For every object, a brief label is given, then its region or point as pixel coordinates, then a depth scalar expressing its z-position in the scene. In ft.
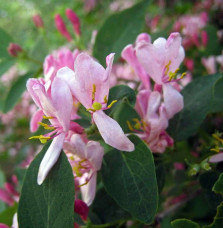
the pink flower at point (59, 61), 0.43
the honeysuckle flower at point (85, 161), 0.38
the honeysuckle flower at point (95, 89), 0.35
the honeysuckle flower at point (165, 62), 0.38
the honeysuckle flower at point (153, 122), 0.40
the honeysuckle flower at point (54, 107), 0.35
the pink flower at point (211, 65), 0.69
